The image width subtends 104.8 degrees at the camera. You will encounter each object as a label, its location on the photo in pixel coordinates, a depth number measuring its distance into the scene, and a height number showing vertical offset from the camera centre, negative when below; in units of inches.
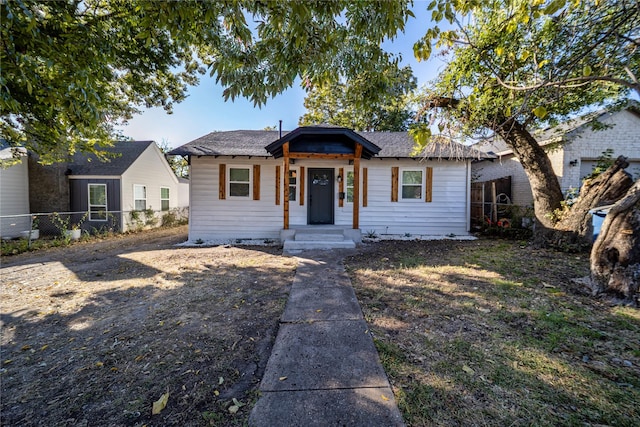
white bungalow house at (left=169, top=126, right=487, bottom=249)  343.6 +17.8
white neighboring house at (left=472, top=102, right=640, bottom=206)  380.4 +90.0
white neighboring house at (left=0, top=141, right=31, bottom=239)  388.2 +11.2
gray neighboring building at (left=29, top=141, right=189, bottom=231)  445.1 +25.6
